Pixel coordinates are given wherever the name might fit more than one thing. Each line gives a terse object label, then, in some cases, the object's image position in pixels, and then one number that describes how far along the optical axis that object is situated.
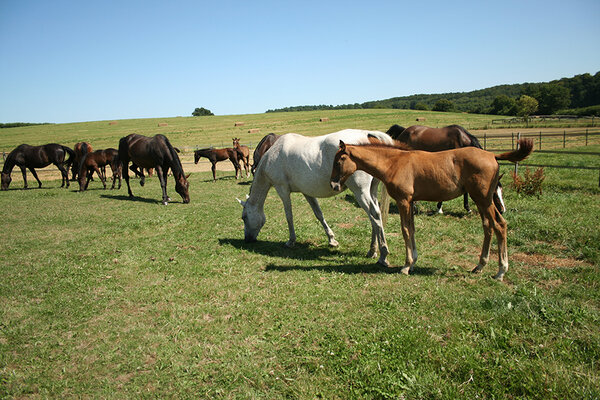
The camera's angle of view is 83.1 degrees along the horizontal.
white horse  6.15
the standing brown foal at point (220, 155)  20.22
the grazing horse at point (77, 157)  19.75
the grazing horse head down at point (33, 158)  18.28
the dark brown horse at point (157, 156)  13.12
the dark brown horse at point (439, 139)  10.05
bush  10.20
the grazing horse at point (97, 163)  17.05
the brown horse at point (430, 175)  4.97
